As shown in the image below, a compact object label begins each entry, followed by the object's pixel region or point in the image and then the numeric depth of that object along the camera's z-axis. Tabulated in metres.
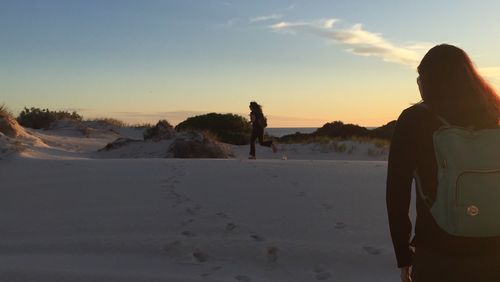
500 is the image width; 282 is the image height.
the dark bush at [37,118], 25.03
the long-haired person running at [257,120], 14.34
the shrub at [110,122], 27.39
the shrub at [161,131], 17.03
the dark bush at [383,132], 24.56
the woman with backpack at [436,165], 2.04
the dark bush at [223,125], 23.14
